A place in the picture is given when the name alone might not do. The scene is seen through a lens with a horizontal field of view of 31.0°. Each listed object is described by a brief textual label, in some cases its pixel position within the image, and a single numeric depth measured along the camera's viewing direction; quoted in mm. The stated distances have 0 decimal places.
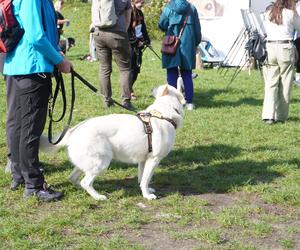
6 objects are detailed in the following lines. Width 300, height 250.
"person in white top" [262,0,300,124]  7691
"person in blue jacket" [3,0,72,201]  4293
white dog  4738
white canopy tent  14891
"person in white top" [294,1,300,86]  8094
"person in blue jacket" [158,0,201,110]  8875
